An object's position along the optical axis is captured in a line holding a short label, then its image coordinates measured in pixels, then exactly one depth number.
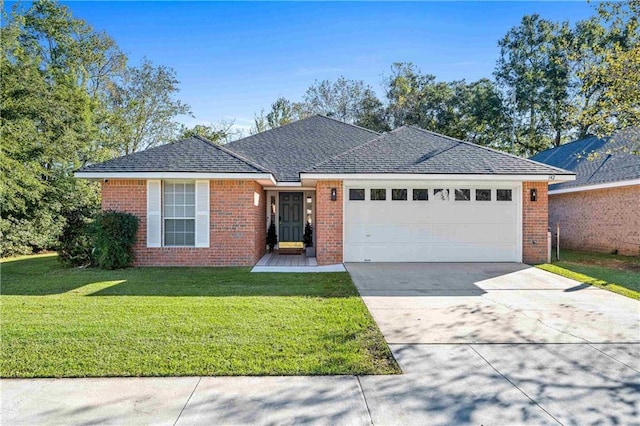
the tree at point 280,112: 34.09
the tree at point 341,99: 31.81
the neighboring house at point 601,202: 13.21
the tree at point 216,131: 29.17
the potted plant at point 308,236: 14.09
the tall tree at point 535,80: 27.34
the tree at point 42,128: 15.00
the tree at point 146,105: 26.39
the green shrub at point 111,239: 9.98
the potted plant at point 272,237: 14.71
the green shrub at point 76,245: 10.39
